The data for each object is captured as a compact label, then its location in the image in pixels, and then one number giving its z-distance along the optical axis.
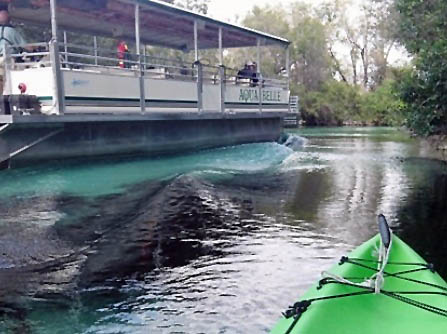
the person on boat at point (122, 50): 12.41
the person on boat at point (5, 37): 9.64
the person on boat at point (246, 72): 16.66
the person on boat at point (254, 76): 16.61
